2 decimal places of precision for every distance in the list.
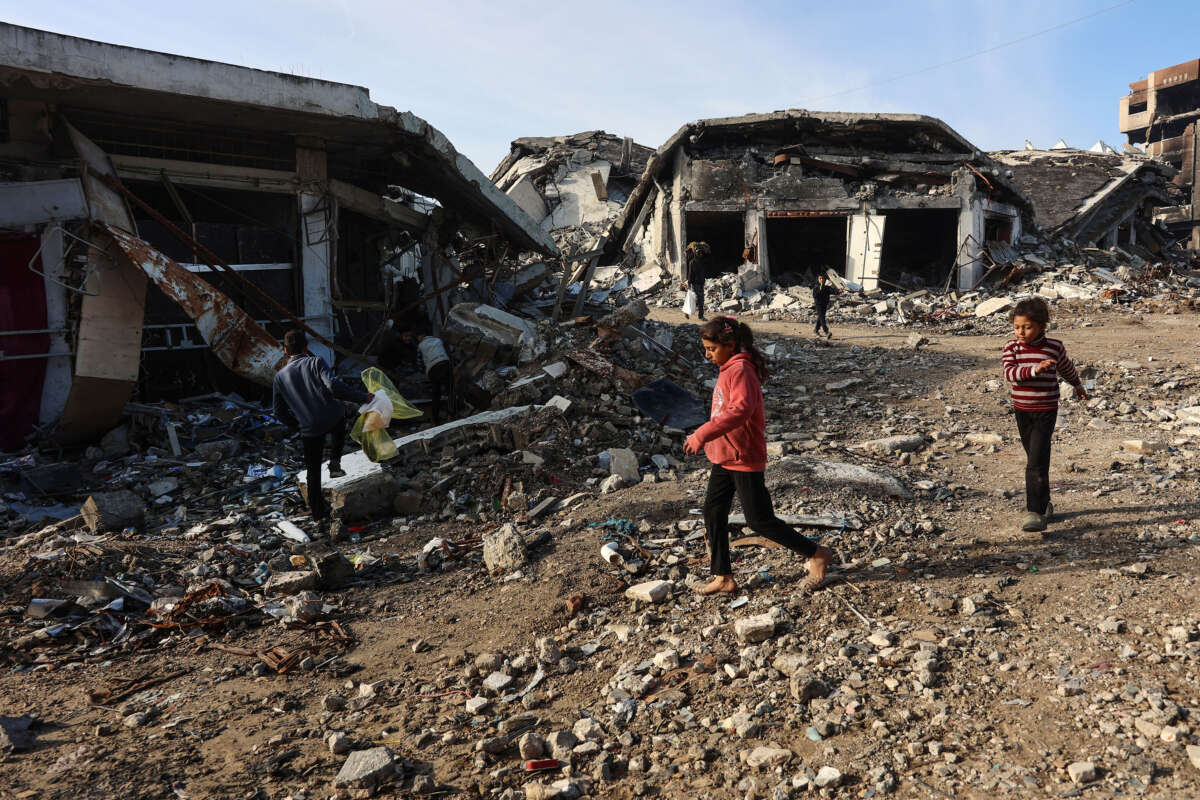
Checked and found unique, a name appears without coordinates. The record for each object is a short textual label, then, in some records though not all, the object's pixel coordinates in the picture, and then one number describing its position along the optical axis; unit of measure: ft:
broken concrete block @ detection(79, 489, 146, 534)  17.34
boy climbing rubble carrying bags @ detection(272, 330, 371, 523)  17.01
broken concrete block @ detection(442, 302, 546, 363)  27.22
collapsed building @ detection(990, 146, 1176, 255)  67.41
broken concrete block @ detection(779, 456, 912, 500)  15.93
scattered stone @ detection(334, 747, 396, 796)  7.99
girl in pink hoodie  10.92
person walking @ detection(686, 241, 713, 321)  43.83
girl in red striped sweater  12.73
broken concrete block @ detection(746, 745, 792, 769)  7.78
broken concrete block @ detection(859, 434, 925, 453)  20.11
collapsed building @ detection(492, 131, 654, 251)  80.84
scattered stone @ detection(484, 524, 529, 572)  14.12
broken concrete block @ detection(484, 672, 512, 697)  10.01
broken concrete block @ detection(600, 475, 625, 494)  18.26
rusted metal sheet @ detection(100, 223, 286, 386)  21.71
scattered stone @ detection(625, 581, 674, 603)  11.88
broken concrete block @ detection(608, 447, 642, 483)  19.21
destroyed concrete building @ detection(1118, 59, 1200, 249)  123.54
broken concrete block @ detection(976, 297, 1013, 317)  47.01
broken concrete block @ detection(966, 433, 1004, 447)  20.31
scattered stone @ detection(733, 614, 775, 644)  10.21
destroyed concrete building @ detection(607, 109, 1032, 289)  54.54
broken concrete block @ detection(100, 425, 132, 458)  22.48
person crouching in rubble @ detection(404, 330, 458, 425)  24.95
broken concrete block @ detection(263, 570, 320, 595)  14.02
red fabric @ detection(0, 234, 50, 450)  22.61
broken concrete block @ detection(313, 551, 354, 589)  14.23
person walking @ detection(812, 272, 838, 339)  38.99
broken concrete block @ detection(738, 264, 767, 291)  54.70
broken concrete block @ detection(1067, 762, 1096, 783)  6.86
